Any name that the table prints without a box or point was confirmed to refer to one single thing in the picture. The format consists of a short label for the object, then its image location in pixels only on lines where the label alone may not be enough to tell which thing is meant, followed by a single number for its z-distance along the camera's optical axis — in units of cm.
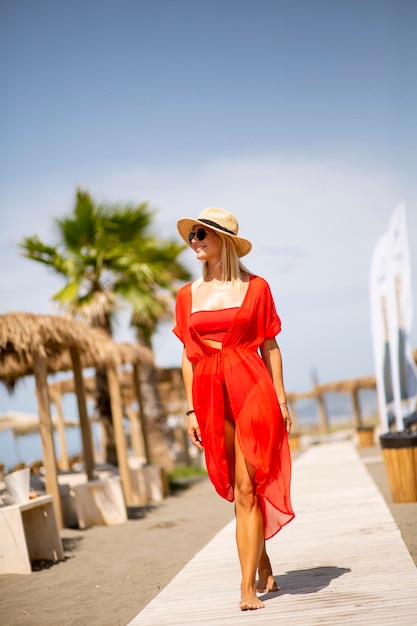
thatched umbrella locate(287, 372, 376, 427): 3406
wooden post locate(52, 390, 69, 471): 2114
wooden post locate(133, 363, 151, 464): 1557
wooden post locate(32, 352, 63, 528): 950
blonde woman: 375
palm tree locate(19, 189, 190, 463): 1413
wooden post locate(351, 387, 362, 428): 3612
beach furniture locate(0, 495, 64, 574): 636
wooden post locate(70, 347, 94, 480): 1148
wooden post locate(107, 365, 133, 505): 1266
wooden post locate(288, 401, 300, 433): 3888
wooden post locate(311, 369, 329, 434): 3712
